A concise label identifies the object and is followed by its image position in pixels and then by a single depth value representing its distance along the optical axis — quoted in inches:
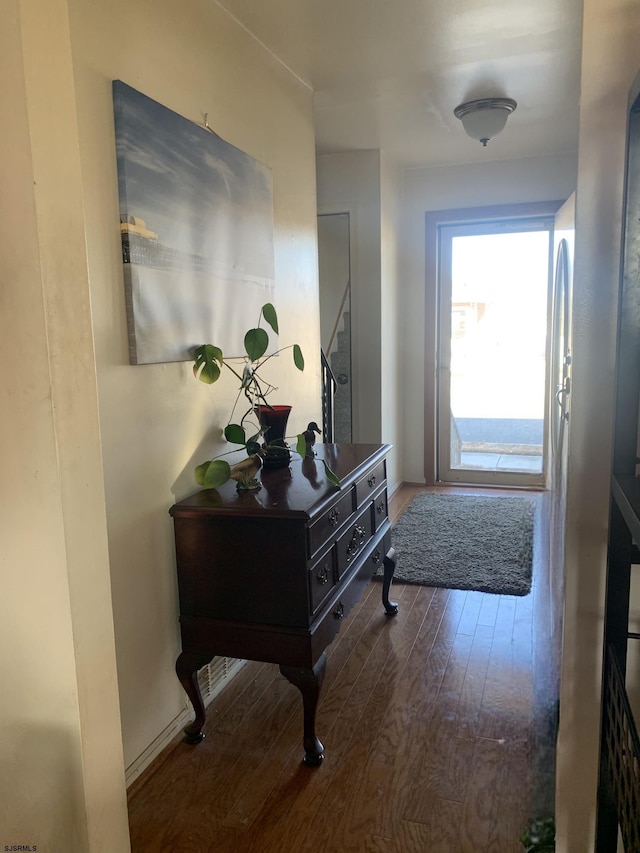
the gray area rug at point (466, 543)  132.2
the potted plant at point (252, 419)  80.6
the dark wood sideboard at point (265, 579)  75.7
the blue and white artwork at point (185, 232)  72.3
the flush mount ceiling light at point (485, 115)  134.8
